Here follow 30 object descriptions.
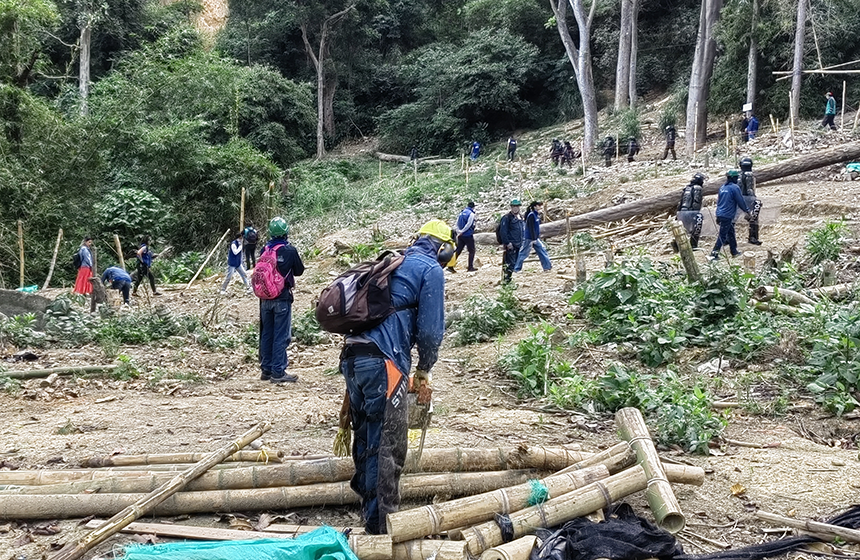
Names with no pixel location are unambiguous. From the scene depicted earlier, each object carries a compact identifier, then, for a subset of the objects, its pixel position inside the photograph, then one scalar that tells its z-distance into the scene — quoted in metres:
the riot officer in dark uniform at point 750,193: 14.04
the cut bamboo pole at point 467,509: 4.28
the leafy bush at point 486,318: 10.96
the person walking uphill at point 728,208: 13.25
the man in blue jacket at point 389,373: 4.36
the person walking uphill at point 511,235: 14.40
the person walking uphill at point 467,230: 16.22
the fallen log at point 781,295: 9.89
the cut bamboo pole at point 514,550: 4.15
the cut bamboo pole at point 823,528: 4.50
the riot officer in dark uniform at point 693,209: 14.72
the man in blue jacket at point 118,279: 15.04
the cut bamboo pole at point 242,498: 4.75
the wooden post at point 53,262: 18.31
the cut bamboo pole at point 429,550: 4.20
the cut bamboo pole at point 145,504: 4.19
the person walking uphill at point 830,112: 25.05
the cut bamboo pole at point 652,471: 4.69
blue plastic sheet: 4.01
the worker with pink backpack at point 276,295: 8.68
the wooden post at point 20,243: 18.02
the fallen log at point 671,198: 18.62
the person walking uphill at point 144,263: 16.59
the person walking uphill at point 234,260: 16.69
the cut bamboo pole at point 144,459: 5.42
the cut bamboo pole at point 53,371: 9.16
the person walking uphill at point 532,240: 14.62
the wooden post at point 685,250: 10.27
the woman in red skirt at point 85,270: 15.88
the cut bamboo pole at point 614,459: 5.07
